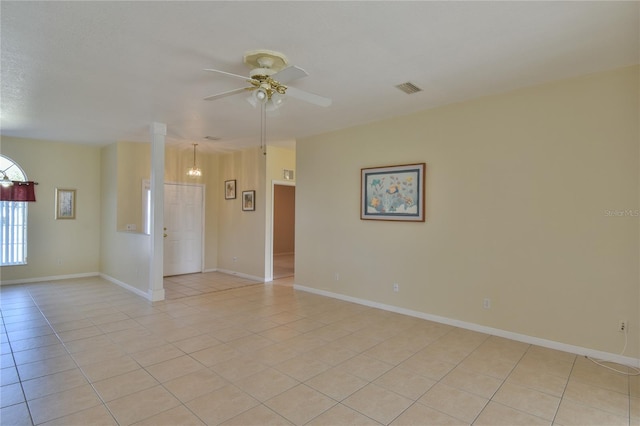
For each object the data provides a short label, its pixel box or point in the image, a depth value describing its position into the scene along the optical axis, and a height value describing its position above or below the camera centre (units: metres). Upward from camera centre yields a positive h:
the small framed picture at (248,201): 6.83 +0.21
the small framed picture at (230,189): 7.34 +0.47
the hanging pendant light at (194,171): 6.84 +0.81
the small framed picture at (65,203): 6.59 +0.12
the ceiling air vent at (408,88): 3.51 +1.31
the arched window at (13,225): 6.10 -0.29
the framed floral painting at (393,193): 4.41 +0.27
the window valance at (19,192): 5.94 +0.31
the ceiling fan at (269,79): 2.74 +1.06
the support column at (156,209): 5.07 +0.02
